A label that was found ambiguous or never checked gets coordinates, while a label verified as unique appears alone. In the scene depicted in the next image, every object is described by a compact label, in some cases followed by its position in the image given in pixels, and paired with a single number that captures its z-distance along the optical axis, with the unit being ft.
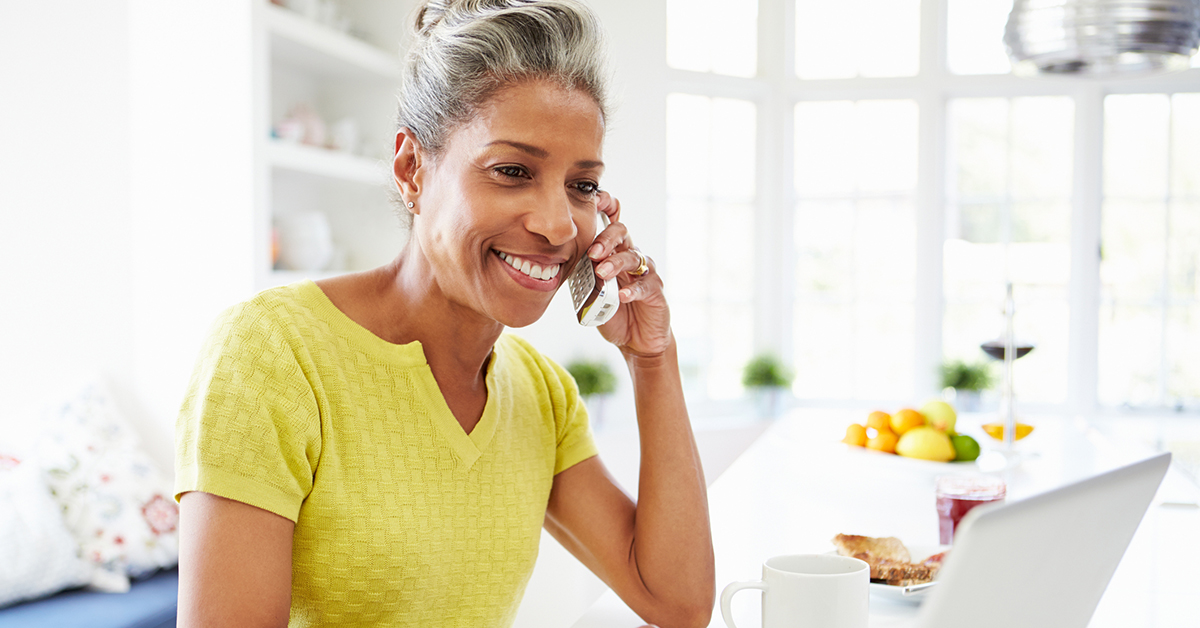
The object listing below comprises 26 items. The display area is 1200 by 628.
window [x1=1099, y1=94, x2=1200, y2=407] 14.64
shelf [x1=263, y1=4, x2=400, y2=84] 9.43
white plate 3.50
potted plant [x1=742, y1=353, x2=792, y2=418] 15.72
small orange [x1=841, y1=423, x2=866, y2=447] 6.81
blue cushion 6.93
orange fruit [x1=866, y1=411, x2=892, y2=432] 6.77
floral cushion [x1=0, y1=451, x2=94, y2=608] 7.12
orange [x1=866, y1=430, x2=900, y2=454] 6.64
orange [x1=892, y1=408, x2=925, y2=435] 6.66
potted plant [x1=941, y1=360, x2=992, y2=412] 15.10
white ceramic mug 2.70
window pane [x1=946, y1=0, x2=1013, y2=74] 15.21
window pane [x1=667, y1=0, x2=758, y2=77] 15.19
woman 3.14
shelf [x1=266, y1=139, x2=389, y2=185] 9.38
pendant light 6.48
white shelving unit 10.23
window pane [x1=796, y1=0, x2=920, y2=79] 15.55
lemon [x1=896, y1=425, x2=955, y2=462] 6.36
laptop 1.73
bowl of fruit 6.40
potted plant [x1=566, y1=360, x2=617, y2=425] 13.65
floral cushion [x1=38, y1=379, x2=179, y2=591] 7.82
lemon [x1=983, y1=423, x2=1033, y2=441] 7.41
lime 6.42
